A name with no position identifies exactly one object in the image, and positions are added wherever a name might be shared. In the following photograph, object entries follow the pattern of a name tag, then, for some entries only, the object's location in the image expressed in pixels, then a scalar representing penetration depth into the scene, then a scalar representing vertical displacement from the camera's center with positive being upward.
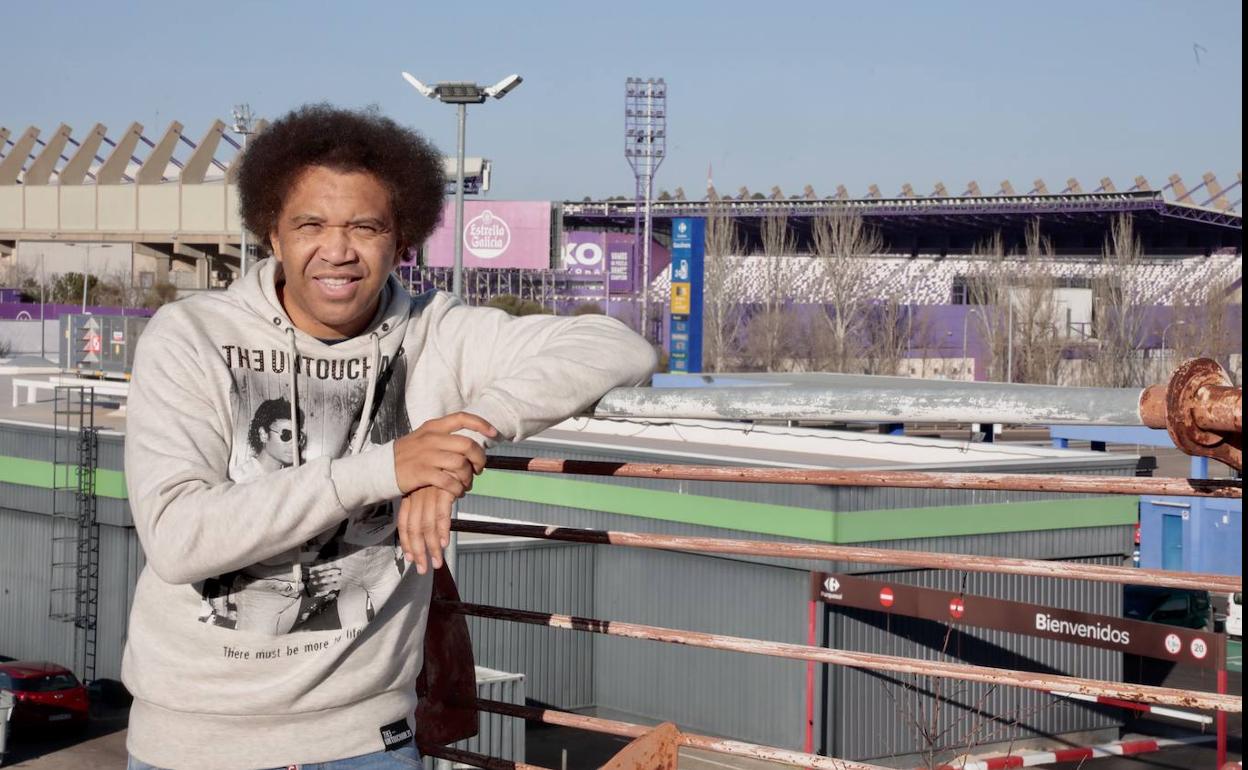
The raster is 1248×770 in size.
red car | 18.52 -3.99
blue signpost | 42.97 +2.92
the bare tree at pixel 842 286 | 59.22 +3.89
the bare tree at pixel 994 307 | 55.59 +2.96
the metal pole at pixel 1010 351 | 52.87 +1.22
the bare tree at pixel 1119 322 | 52.66 +2.30
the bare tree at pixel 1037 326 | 54.03 +2.17
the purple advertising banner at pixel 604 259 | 74.38 +5.85
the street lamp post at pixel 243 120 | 41.66 +7.07
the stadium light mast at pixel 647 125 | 64.00 +10.71
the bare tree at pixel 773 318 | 59.25 +2.54
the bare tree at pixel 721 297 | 58.47 +3.31
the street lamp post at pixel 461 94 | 19.19 +4.11
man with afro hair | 2.28 -0.11
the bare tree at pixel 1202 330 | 51.94 +2.02
